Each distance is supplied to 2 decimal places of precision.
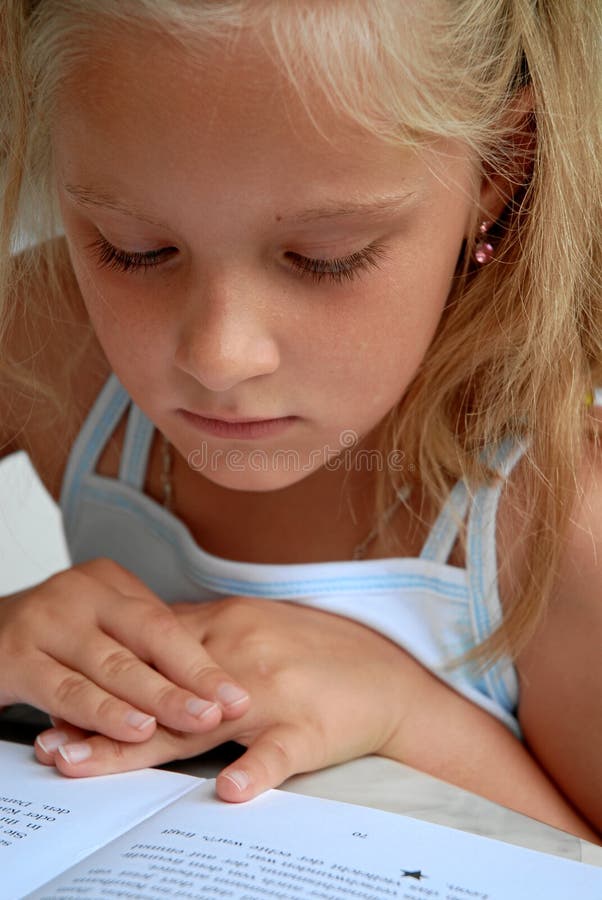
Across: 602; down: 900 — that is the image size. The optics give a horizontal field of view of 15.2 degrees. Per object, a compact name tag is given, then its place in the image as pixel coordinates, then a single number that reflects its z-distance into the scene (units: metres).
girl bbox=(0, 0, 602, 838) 0.61
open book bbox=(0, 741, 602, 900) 0.58
